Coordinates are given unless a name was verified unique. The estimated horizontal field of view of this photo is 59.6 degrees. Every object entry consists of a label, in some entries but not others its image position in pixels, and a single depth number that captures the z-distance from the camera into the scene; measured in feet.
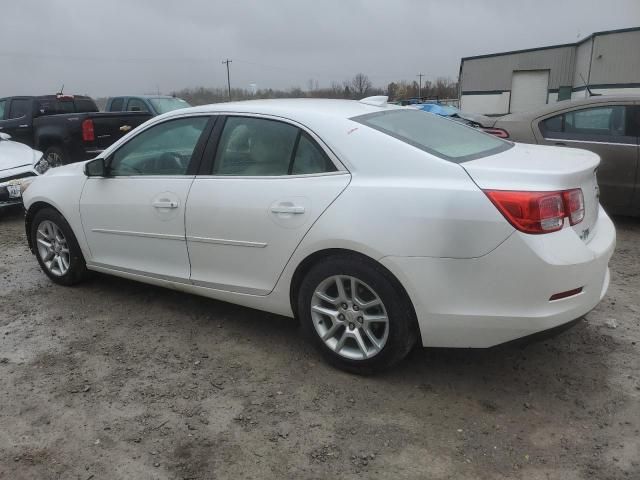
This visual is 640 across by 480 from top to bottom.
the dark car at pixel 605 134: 19.02
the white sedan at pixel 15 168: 24.54
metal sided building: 87.97
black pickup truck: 30.76
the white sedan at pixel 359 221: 8.79
